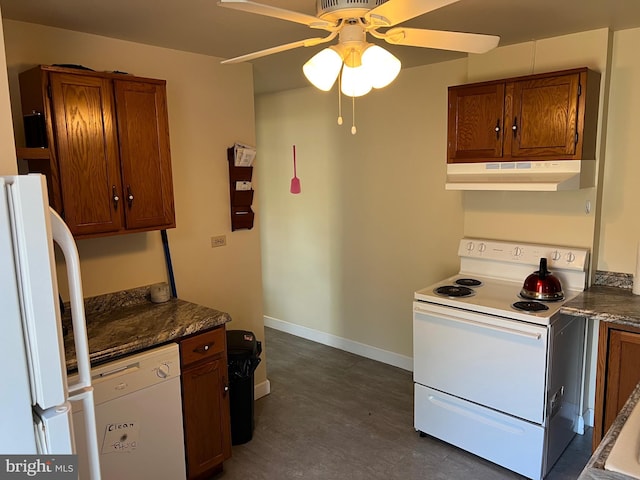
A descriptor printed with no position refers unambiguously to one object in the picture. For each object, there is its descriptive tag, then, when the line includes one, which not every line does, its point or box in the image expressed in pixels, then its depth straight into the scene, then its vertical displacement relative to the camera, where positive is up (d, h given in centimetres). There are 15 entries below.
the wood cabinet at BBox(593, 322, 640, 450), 241 -103
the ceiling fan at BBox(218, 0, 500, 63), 139 +48
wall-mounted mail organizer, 326 -11
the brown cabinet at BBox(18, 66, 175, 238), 219 +16
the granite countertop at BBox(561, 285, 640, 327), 238 -72
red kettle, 270 -65
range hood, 258 -2
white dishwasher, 211 -110
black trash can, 290 -125
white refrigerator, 108 -35
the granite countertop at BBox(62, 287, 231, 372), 217 -74
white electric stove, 252 -106
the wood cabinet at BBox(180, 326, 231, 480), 245 -119
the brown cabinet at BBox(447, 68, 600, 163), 258 +30
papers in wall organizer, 324 +15
